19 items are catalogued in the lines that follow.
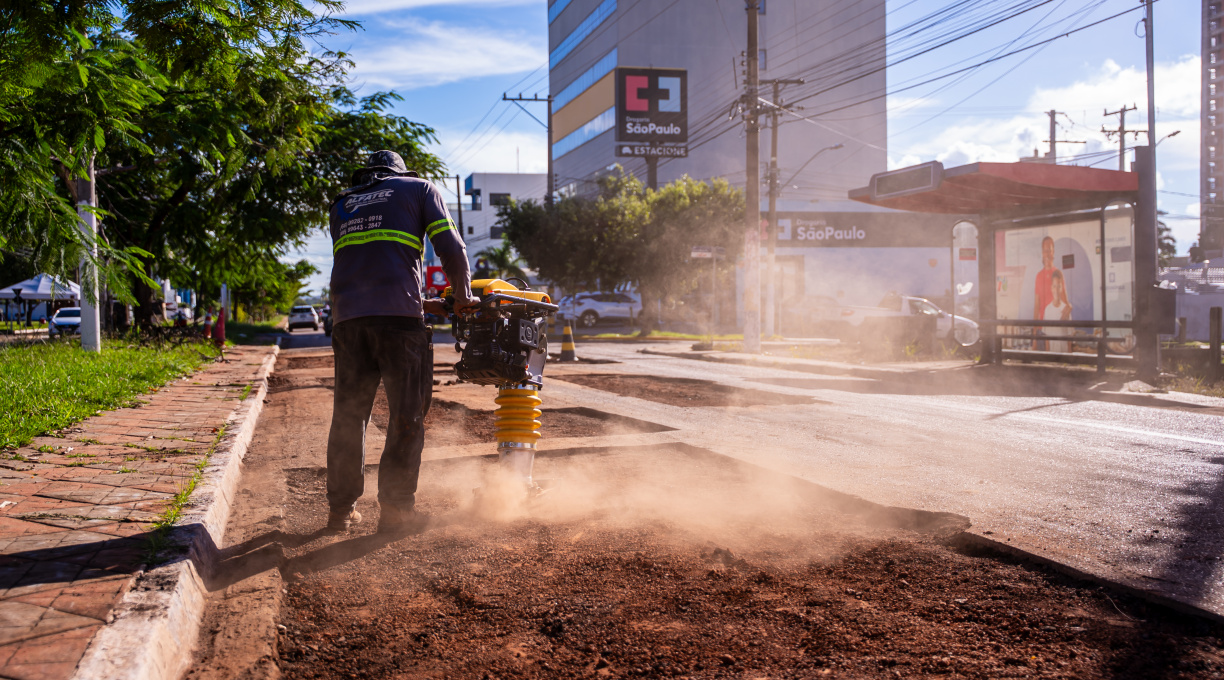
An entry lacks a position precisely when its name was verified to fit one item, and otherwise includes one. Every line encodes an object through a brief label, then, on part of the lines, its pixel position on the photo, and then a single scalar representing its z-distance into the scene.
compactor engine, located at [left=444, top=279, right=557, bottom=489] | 3.76
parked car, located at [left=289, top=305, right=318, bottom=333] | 50.97
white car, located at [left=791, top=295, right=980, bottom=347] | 20.45
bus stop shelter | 11.52
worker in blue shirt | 3.71
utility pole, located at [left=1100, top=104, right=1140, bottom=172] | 43.66
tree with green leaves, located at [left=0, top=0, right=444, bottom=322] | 4.03
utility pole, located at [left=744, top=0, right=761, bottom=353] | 18.33
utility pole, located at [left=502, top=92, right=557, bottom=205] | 41.44
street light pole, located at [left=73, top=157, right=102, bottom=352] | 11.53
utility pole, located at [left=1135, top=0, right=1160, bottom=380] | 11.22
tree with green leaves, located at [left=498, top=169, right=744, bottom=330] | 31.22
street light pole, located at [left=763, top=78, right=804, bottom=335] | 21.45
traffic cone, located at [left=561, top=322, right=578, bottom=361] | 15.75
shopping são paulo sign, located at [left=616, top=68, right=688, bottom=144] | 45.28
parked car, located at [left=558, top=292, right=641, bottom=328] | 38.03
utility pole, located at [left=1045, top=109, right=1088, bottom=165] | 49.06
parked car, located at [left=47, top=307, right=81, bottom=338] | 28.16
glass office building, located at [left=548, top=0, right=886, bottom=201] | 56.50
